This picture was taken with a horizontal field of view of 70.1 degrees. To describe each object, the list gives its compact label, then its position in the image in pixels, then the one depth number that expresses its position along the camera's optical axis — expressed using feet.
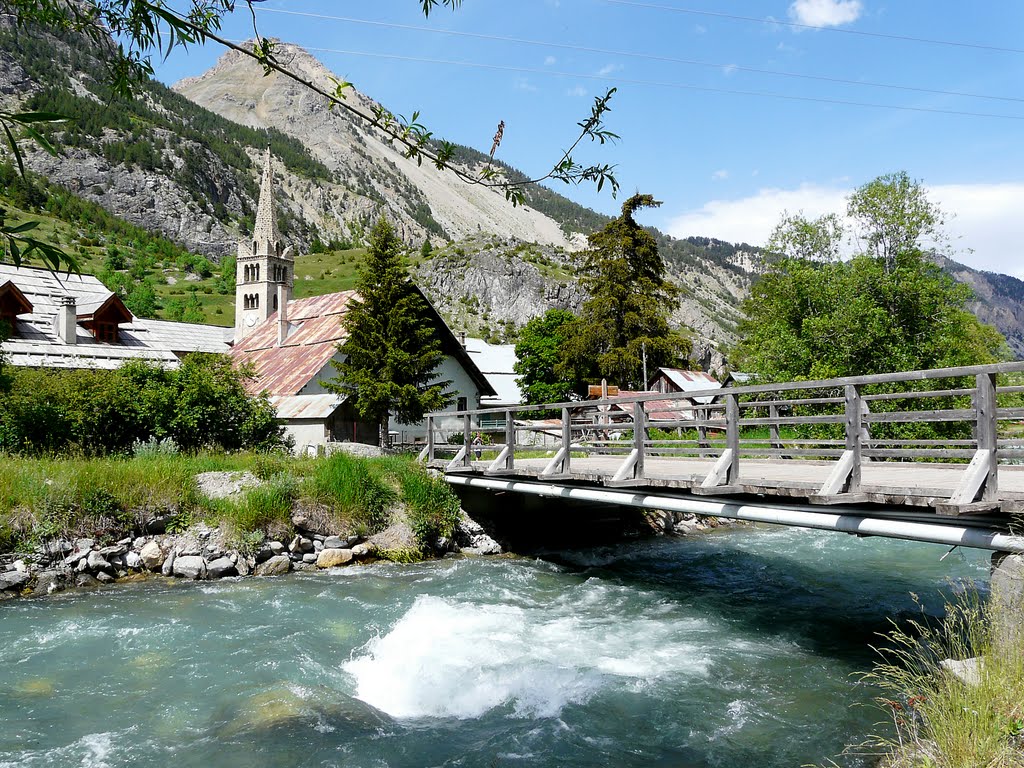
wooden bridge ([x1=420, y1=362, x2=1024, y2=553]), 23.93
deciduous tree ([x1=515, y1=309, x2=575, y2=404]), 181.98
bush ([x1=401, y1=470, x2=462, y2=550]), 59.63
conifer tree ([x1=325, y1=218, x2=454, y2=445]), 83.41
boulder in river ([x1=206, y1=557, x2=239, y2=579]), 50.85
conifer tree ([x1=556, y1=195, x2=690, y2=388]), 164.25
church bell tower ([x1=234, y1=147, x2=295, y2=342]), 170.81
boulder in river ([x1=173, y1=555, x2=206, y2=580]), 50.37
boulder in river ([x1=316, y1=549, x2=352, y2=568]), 54.75
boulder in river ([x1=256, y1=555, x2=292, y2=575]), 52.29
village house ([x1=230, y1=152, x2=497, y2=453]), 92.43
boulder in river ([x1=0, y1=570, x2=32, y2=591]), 45.44
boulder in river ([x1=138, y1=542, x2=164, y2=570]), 51.08
